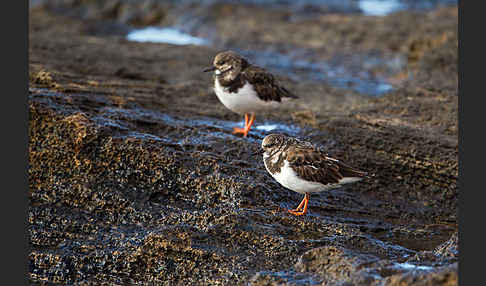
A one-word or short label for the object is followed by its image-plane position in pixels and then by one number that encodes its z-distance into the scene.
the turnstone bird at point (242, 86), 15.12
